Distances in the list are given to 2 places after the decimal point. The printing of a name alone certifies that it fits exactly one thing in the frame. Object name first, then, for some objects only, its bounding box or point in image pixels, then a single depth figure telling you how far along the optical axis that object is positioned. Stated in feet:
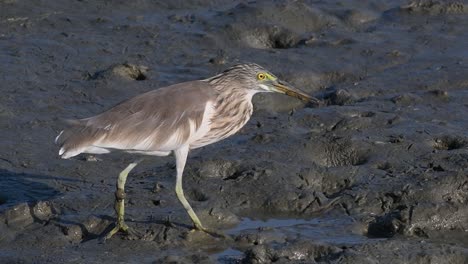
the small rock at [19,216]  52.95
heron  51.83
